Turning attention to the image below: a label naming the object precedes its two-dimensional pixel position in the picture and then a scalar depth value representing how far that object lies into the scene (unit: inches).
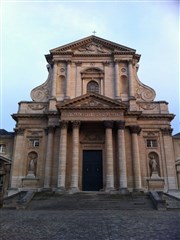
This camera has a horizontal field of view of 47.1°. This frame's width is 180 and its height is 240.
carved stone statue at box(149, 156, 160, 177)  783.6
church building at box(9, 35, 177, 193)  756.4
